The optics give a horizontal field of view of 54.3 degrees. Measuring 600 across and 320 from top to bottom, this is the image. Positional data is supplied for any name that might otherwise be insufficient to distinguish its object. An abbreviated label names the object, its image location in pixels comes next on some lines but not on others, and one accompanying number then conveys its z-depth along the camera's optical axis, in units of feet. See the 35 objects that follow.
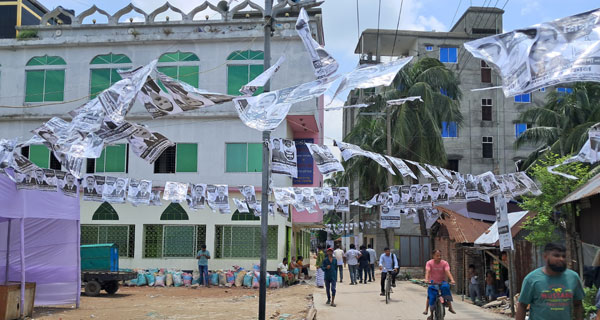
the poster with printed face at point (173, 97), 33.22
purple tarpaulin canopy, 47.96
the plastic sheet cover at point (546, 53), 20.63
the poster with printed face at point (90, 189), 52.21
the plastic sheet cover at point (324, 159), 45.24
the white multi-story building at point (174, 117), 89.97
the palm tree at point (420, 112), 98.89
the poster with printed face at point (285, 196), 64.64
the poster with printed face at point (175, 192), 58.29
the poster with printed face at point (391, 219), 73.00
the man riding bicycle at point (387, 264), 62.49
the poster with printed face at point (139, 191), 56.24
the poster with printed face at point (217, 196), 61.11
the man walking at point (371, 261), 91.96
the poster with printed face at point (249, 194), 64.95
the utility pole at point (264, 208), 40.42
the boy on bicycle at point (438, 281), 41.04
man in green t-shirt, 18.78
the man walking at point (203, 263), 80.43
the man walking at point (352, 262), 84.08
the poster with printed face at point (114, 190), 53.36
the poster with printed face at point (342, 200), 65.46
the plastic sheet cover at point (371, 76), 27.73
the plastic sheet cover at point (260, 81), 35.76
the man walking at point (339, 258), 87.97
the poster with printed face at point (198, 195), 60.19
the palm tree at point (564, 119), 89.77
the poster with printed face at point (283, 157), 42.73
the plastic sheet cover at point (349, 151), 46.22
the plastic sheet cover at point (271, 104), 30.25
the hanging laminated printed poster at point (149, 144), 38.81
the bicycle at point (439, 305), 40.60
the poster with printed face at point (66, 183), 46.68
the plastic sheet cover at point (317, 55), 31.17
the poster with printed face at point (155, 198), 58.02
